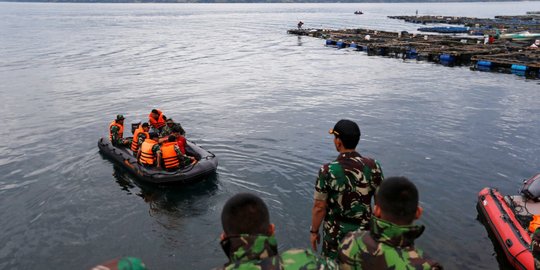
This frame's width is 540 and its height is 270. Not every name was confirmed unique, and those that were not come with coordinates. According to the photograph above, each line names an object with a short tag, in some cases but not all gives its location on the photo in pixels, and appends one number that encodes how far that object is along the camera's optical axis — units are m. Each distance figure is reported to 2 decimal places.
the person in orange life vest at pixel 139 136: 15.41
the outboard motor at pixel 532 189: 11.53
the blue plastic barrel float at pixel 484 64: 40.12
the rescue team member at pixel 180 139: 15.06
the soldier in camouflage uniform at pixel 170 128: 15.44
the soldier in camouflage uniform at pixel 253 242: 3.15
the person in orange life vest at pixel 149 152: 14.35
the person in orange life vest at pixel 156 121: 16.86
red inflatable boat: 9.55
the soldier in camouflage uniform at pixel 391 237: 3.45
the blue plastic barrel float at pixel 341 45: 60.61
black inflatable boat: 14.02
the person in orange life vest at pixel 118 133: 16.95
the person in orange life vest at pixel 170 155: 14.13
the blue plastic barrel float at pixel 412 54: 49.03
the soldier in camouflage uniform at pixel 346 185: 5.30
